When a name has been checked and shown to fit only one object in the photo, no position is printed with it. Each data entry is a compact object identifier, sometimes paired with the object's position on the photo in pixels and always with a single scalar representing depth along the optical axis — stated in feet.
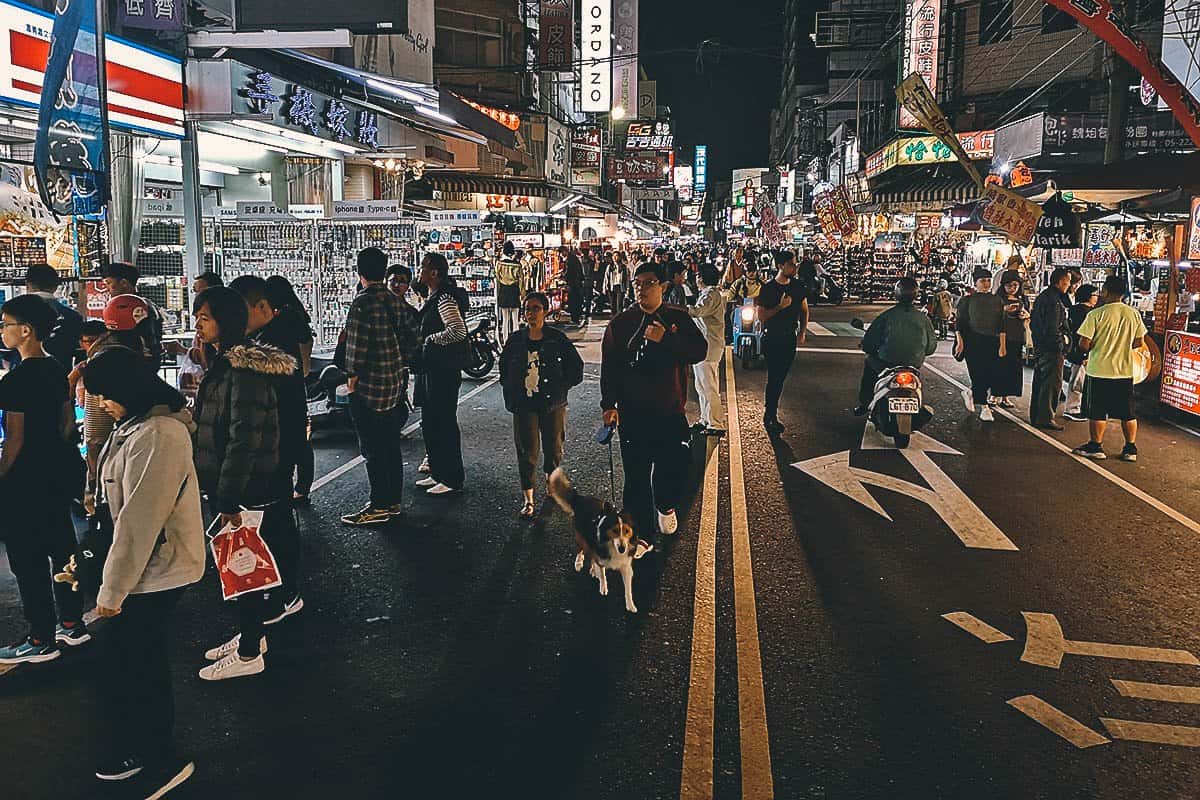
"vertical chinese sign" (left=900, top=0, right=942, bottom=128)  128.57
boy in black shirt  16.39
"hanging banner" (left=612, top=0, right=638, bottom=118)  145.67
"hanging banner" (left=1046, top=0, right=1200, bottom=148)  39.83
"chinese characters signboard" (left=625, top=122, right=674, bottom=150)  166.30
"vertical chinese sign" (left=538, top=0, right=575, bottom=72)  128.16
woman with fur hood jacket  15.42
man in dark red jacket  22.75
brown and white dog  19.52
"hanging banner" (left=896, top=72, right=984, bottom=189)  73.20
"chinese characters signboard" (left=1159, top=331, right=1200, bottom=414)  39.45
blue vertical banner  23.15
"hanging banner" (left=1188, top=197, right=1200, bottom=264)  41.14
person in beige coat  12.58
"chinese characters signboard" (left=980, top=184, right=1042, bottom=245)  52.95
